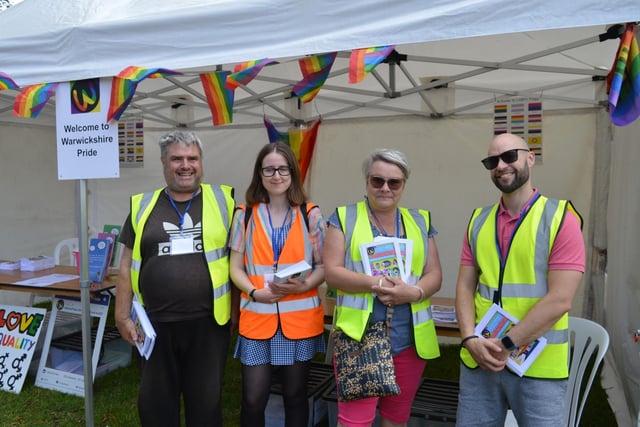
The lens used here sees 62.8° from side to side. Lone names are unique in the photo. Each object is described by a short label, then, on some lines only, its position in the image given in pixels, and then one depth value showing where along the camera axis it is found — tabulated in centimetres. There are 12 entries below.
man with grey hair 227
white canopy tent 203
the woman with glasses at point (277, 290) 221
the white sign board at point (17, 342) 386
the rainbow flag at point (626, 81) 179
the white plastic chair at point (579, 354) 231
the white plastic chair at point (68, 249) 515
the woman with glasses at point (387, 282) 205
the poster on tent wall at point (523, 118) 426
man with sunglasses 175
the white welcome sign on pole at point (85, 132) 261
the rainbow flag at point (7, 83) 272
